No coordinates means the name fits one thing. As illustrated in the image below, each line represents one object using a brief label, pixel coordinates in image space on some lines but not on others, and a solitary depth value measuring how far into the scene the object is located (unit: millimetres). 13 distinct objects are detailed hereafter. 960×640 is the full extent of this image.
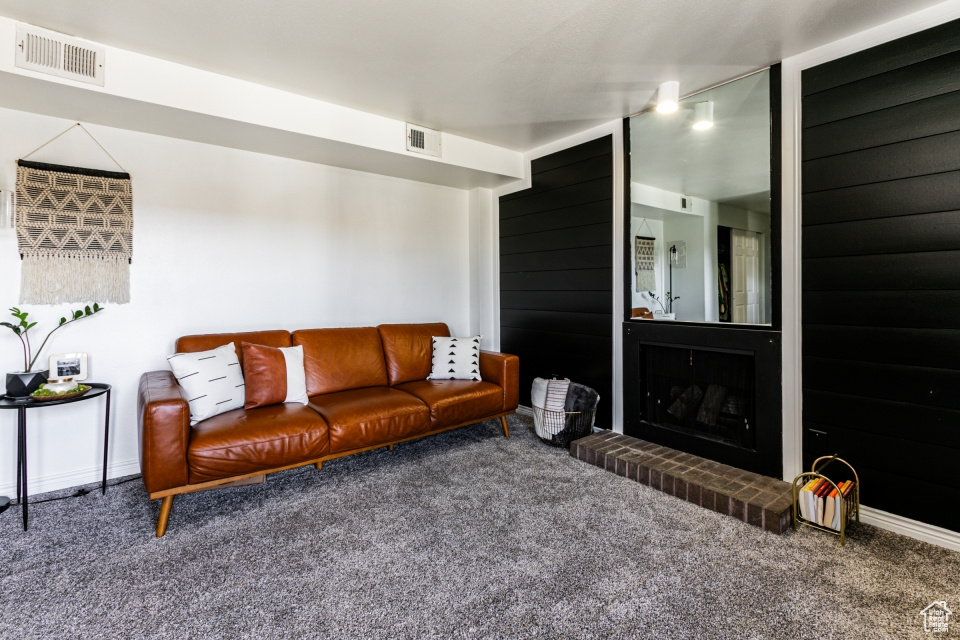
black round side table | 2199
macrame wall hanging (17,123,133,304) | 2586
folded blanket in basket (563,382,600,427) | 3291
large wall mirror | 2639
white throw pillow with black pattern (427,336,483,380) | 3578
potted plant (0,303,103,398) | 2287
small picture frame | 2493
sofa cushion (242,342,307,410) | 2736
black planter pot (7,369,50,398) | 2281
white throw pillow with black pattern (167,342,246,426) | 2469
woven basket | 3244
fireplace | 2607
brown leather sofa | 2146
